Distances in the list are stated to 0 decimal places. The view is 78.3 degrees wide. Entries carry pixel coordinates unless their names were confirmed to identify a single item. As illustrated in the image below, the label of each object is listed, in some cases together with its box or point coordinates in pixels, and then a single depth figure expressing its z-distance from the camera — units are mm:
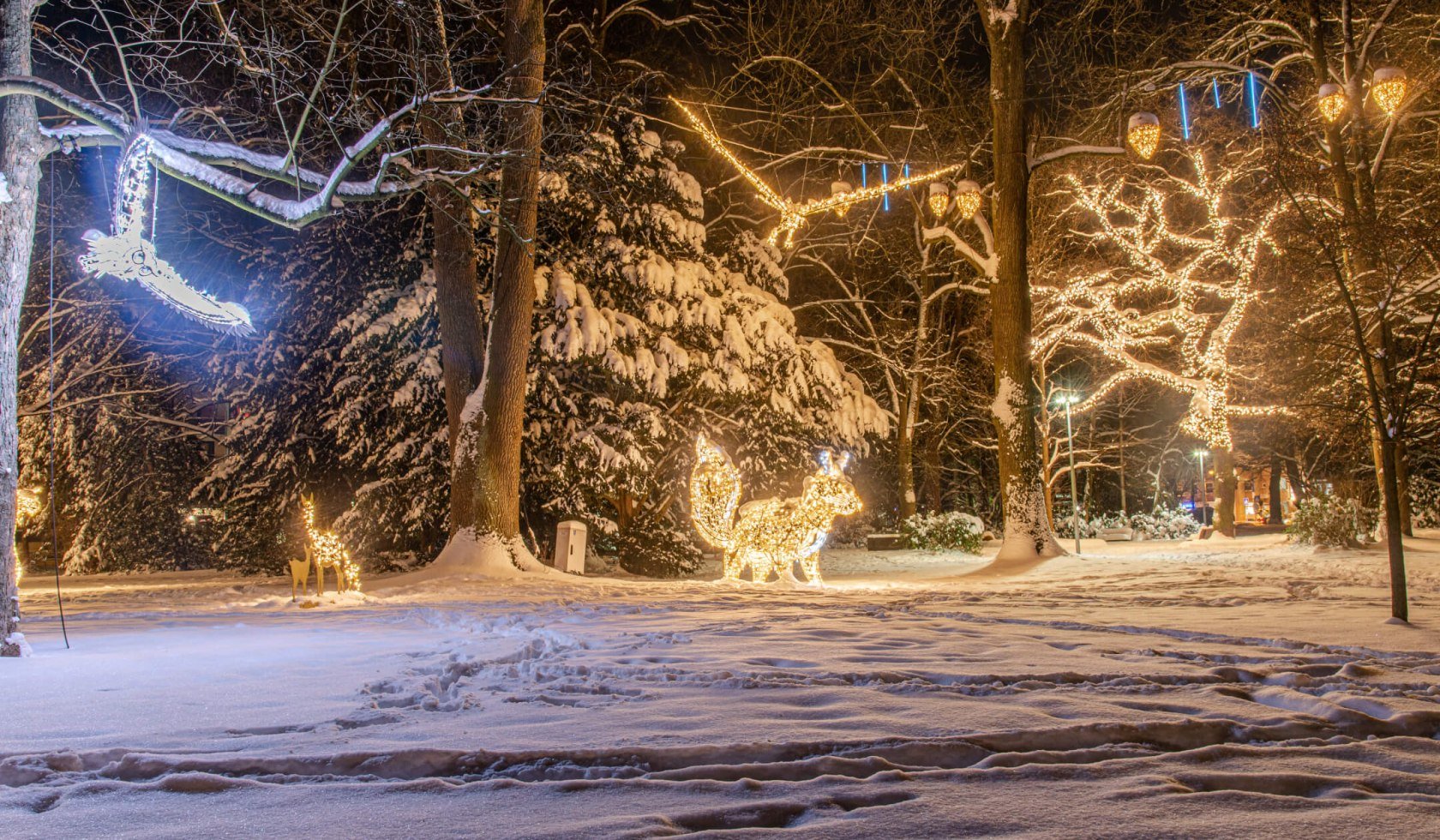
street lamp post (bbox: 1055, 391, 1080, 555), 22198
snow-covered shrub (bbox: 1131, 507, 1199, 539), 30000
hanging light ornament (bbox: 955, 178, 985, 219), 13719
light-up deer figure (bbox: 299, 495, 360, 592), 10750
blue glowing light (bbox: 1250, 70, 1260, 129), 14688
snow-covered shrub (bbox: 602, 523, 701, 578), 17844
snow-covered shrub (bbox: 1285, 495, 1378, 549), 15484
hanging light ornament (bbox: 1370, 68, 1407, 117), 9820
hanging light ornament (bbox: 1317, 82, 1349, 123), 11320
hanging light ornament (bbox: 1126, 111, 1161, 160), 10867
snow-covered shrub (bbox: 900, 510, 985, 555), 22344
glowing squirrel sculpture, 11719
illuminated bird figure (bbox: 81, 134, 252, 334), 6895
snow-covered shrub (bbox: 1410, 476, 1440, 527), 25812
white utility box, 15250
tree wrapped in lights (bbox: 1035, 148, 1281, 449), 17859
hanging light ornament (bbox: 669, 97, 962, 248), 13969
